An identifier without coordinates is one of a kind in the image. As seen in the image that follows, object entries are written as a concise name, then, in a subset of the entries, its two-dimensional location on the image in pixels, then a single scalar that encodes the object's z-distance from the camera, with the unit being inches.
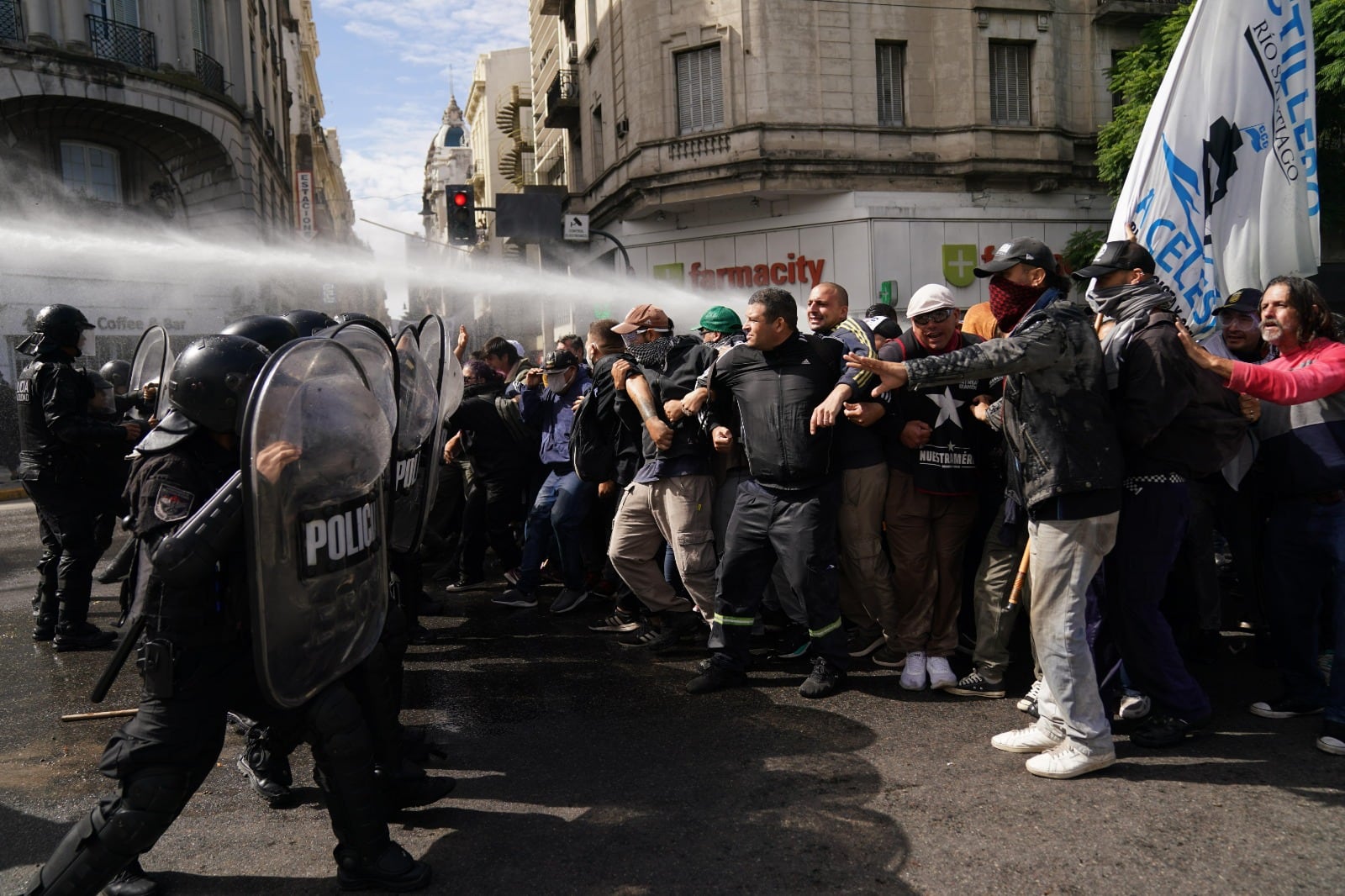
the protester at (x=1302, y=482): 149.5
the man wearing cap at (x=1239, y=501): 179.0
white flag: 210.5
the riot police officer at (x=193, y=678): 104.5
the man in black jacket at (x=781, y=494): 185.5
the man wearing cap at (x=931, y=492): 185.9
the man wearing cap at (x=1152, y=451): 145.7
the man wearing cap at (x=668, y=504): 213.0
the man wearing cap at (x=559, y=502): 260.2
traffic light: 693.9
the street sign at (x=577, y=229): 818.2
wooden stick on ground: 184.2
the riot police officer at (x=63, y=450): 230.7
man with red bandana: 142.3
